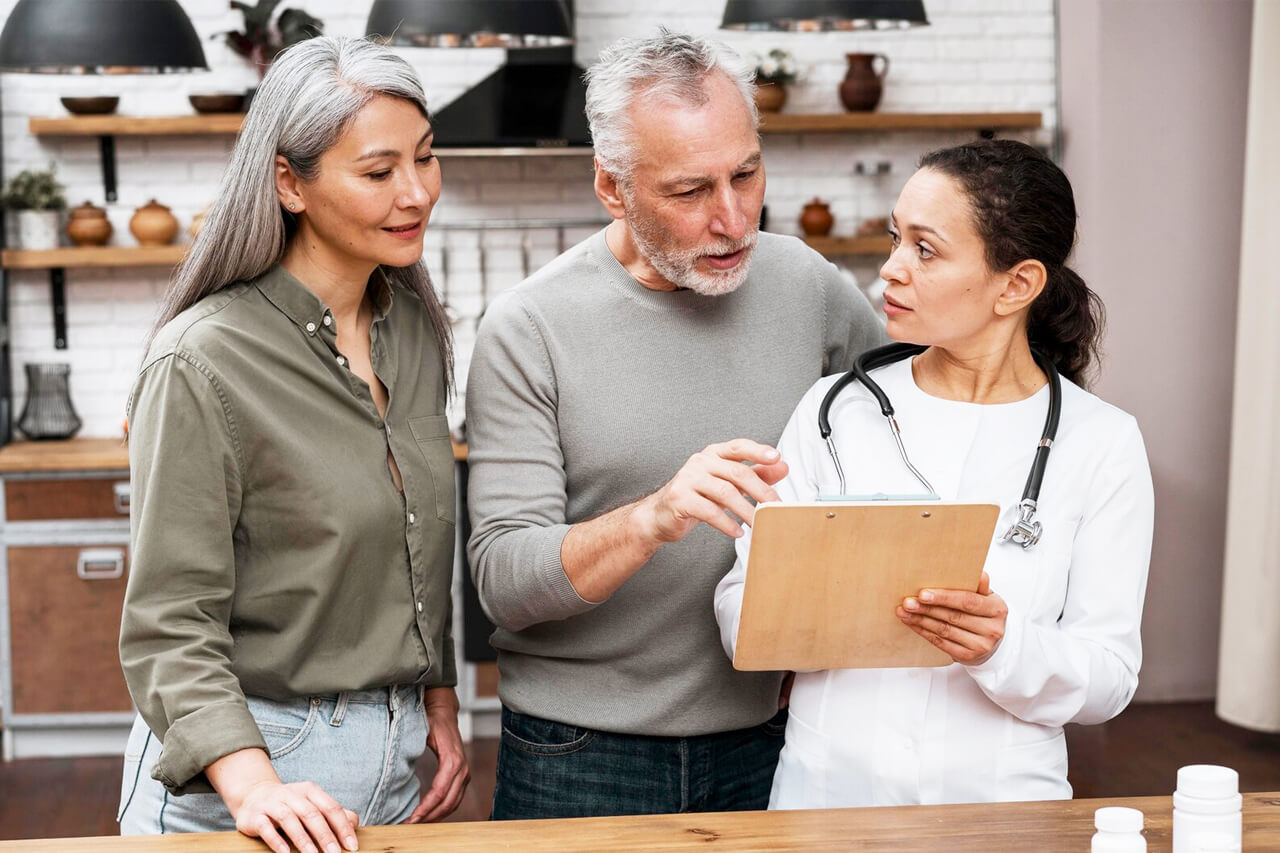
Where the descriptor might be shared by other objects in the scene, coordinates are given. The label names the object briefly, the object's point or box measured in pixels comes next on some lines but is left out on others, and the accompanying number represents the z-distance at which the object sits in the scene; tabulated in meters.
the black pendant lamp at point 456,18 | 3.27
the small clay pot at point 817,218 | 5.35
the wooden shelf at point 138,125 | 4.98
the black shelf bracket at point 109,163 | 5.26
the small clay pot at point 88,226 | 5.12
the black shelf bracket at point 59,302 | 5.27
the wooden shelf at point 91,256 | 4.99
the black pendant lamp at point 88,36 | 3.05
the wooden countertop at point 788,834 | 1.43
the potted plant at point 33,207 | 5.04
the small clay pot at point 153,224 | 5.11
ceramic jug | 5.34
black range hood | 4.89
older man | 1.80
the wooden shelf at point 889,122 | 5.22
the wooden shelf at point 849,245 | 5.26
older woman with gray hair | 1.52
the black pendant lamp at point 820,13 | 3.29
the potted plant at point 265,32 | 5.02
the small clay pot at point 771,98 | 5.31
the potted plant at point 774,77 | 5.32
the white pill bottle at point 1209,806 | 1.24
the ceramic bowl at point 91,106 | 5.02
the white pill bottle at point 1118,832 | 1.17
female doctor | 1.60
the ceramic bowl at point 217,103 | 5.02
